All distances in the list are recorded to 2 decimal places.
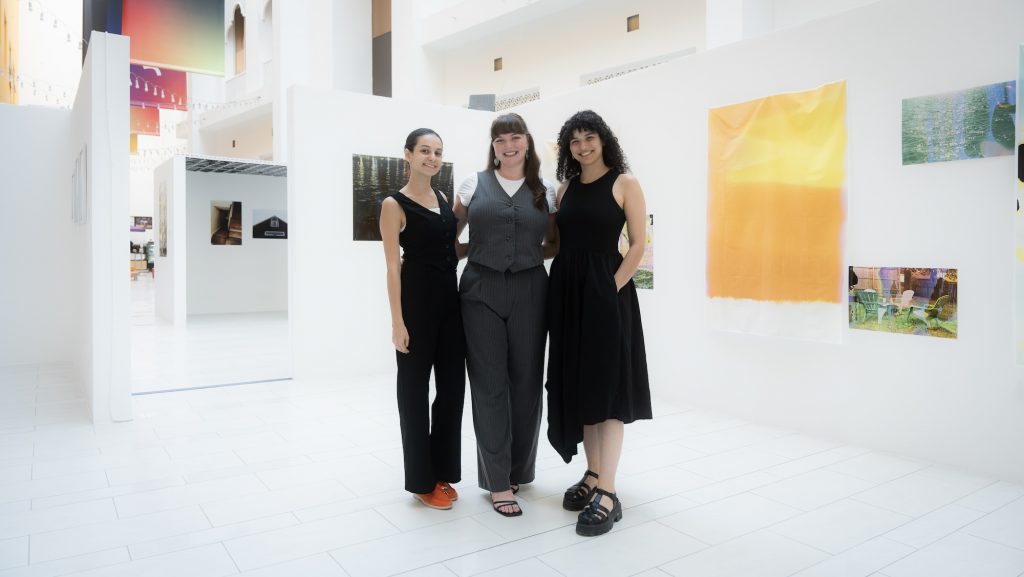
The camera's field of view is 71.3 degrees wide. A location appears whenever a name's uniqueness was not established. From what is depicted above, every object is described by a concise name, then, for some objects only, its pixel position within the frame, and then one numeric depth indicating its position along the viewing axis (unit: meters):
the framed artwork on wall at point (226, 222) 13.88
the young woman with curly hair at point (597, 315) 3.13
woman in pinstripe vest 3.20
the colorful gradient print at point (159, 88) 18.27
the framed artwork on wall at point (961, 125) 3.79
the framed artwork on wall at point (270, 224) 14.30
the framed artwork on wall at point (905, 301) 4.04
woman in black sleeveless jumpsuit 3.25
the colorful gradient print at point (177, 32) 11.98
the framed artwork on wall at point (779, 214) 4.53
